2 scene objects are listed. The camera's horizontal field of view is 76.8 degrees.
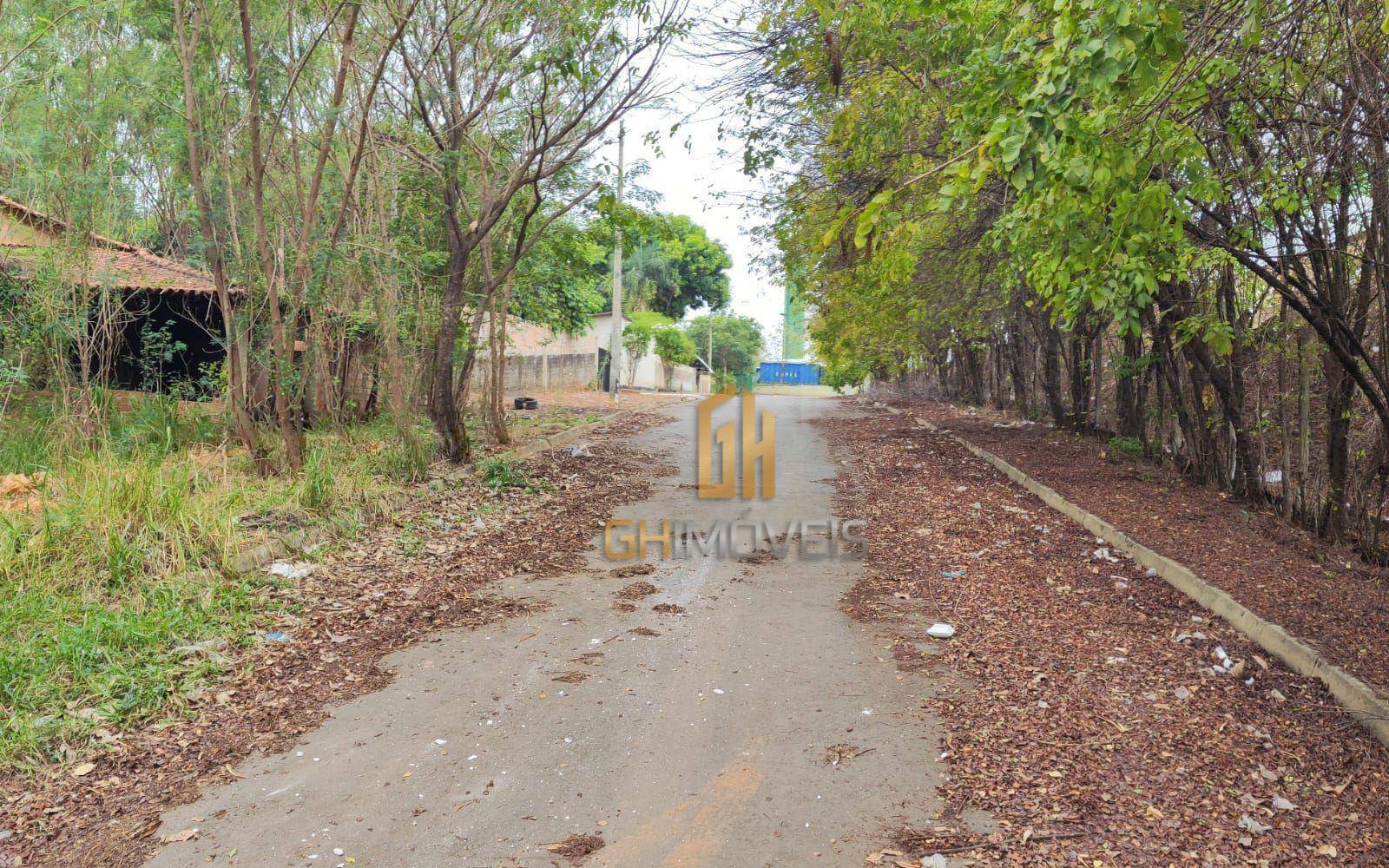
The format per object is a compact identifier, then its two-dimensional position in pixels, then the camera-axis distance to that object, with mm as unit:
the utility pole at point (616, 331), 24781
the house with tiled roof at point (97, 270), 8359
